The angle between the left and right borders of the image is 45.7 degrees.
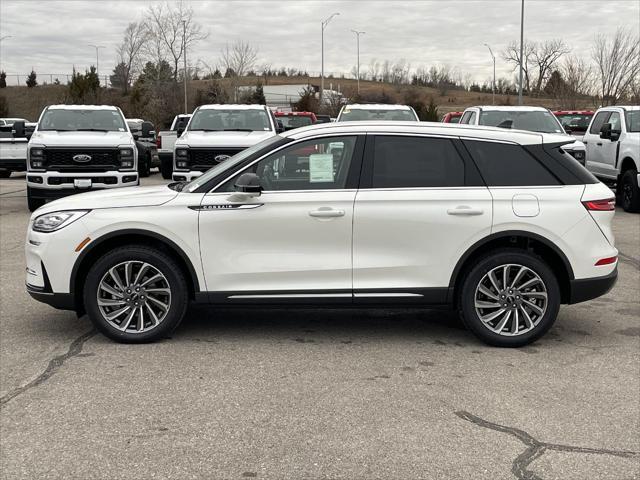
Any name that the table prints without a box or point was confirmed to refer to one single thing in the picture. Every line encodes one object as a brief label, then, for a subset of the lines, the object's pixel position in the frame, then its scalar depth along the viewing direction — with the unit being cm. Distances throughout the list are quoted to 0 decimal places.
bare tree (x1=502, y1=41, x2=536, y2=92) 6449
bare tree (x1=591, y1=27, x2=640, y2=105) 4169
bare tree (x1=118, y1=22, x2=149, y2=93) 7979
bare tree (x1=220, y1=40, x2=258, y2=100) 7375
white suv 577
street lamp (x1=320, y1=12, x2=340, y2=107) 6565
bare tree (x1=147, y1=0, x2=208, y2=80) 6825
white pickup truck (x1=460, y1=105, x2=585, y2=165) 1478
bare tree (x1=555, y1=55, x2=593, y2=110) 4350
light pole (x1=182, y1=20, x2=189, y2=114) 6600
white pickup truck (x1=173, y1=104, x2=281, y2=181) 1361
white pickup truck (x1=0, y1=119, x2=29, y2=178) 2327
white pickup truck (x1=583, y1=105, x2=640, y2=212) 1457
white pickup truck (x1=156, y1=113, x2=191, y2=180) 2312
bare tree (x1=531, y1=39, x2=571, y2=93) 6131
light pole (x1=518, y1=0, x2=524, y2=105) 3916
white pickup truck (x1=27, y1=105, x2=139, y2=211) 1405
